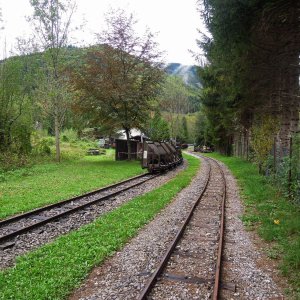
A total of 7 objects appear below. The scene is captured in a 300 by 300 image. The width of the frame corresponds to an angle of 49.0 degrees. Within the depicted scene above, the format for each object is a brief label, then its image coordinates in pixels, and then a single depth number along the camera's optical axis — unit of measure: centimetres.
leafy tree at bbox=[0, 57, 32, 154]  2512
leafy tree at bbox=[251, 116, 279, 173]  1816
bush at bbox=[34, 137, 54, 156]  3073
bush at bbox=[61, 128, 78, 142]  5409
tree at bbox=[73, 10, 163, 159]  2811
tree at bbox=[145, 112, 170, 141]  5129
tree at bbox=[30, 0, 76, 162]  2836
